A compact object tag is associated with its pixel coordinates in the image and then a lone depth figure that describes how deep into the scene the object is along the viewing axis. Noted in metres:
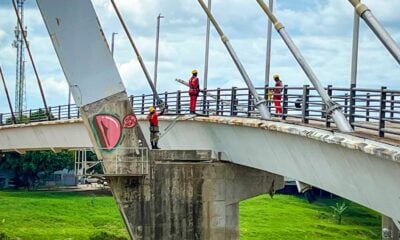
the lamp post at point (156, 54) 57.30
